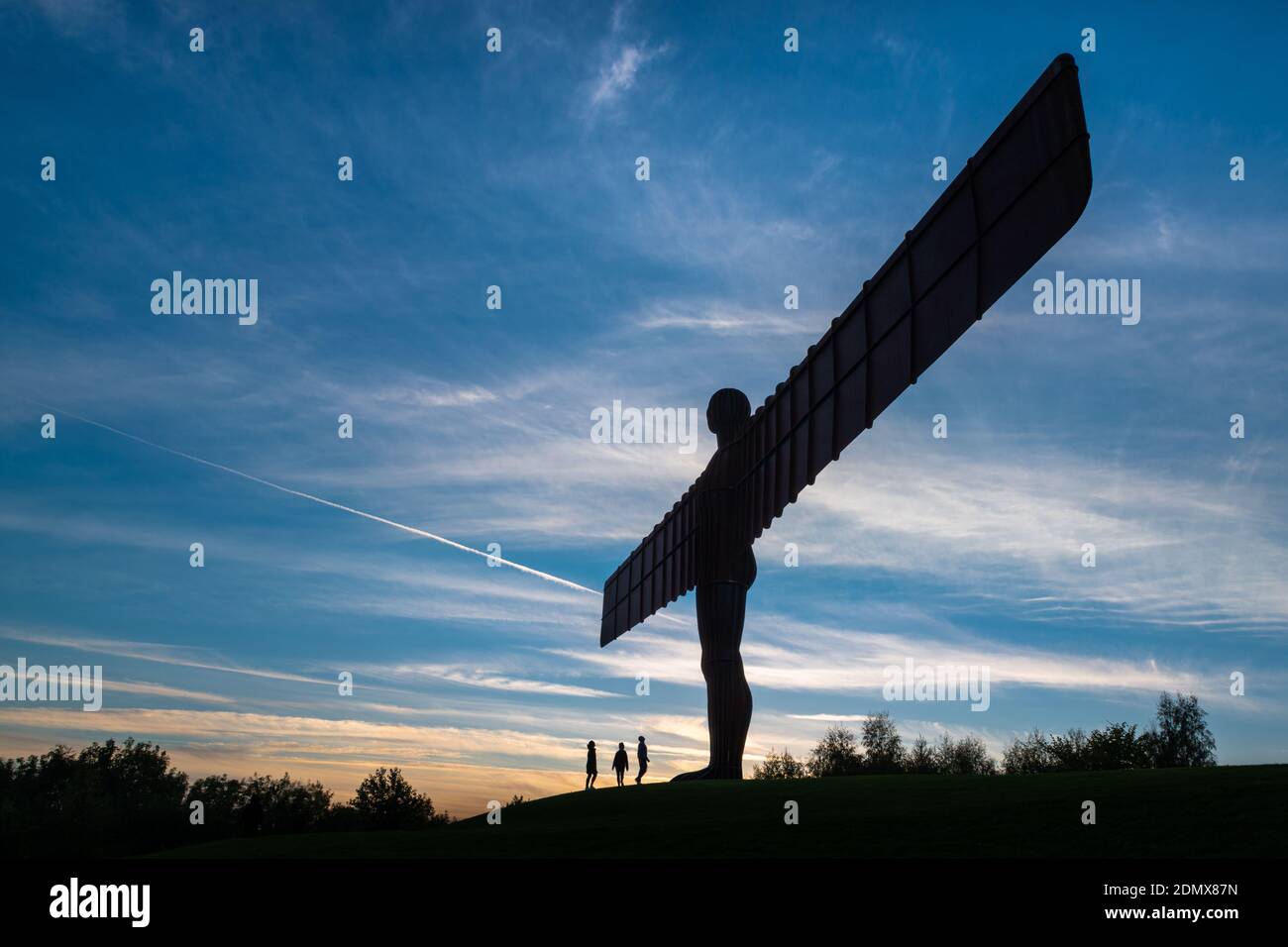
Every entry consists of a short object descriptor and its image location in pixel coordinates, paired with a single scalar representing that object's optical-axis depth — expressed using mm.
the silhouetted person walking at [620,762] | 26844
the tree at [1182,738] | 58469
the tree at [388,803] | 53844
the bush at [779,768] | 60500
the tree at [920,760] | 56234
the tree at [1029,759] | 57531
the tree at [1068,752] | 52969
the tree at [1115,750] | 50719
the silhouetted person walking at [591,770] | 27359
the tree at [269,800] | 68812
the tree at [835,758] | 56625
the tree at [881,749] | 55012
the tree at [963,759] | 58469
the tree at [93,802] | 59669
